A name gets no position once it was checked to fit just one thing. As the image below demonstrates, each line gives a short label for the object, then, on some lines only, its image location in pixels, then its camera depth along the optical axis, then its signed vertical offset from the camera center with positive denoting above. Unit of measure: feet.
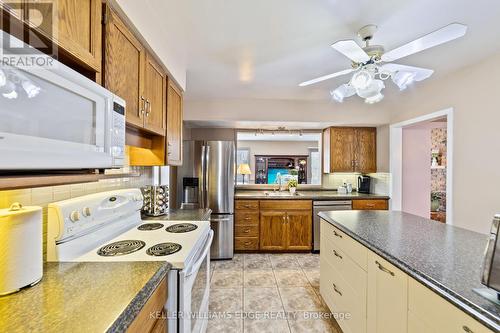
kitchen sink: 12.22 -1.49
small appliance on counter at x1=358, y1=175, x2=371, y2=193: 13.41 -0.96
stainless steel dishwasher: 11.84 -2.06
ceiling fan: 4.74 +2.53
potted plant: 13.39 -1.06
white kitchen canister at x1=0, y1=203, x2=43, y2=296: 2.54 -0.95
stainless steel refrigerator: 11.01 -0.92
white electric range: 3.55 -1.46
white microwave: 1.82 +0.46
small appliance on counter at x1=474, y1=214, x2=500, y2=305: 2.43 -1.03
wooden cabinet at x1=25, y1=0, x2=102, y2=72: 2.36 +1.66
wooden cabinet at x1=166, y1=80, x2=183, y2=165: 6.64 +1.32
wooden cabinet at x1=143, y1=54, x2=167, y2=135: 5.14 +1.72
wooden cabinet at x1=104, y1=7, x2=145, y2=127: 3.60 +1.78
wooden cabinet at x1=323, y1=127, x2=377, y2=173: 12.97 +1.02
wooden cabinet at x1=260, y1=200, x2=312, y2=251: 11.76 -2.97
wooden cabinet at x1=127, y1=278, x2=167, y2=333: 2.57 -1.86
